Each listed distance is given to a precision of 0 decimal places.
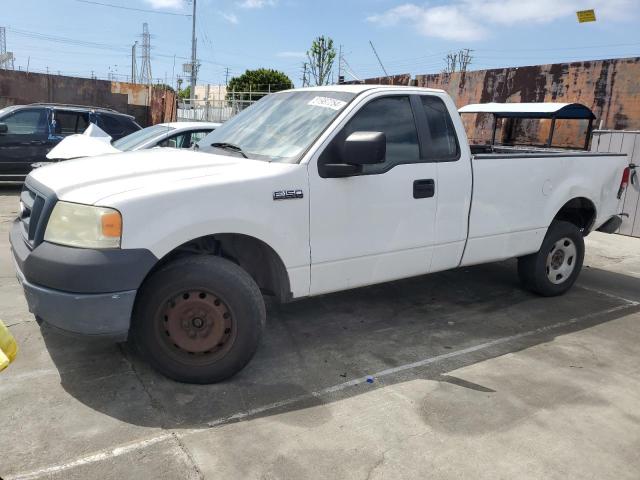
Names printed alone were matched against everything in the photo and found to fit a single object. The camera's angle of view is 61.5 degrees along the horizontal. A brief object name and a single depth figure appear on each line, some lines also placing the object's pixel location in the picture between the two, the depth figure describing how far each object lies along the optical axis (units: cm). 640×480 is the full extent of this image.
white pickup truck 298
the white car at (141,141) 720
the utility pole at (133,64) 7020
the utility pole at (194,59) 3185
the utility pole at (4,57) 2423
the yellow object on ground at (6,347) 160
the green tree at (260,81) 4344
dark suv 1016
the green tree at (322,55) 3900
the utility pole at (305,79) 4069
